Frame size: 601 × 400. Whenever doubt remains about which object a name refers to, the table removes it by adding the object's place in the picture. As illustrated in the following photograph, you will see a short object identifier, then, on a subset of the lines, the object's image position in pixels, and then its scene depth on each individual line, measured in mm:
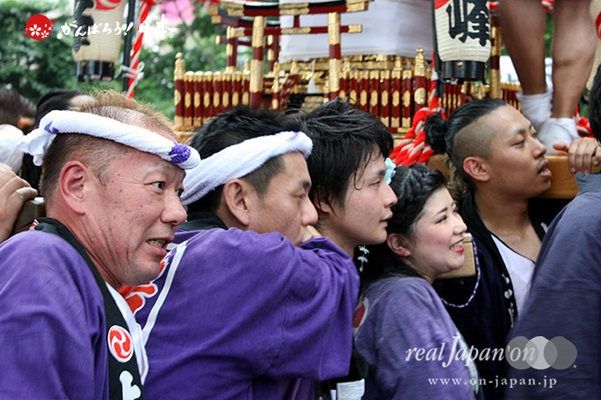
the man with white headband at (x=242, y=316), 1385
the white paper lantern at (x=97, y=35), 3432
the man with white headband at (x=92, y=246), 1034
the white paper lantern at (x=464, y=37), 3219
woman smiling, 1782
